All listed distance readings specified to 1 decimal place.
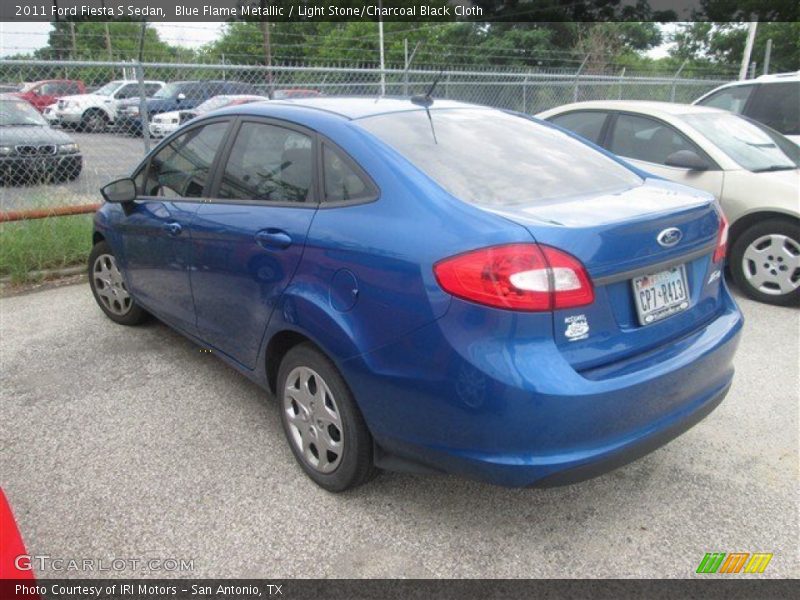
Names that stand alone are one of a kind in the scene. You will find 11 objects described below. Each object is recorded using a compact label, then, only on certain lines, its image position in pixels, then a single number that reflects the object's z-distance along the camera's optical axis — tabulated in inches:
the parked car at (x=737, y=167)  193.0
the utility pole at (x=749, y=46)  755.1
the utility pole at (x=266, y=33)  762.5
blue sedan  80.3
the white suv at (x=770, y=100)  278.0
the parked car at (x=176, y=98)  298.8
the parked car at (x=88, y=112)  321.4
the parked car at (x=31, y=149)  255.9
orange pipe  234.4
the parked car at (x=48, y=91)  341.1
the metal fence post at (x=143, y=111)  254.7
